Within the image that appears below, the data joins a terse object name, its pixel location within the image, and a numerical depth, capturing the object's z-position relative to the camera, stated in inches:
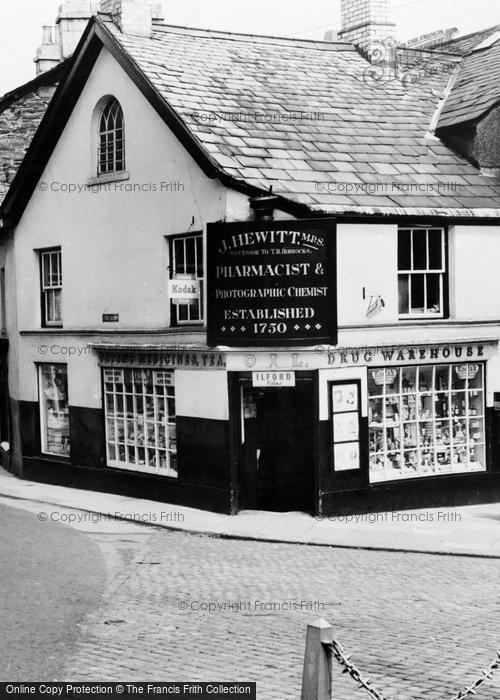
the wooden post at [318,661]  256.1
